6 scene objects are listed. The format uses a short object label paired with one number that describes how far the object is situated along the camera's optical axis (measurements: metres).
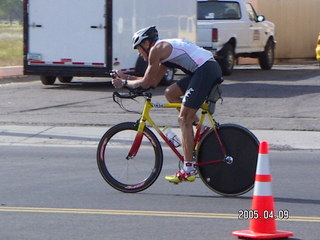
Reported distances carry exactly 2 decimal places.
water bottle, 12.27
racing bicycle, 11.94
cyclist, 11.68
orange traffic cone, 9.26
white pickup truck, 30.92
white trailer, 26.56
